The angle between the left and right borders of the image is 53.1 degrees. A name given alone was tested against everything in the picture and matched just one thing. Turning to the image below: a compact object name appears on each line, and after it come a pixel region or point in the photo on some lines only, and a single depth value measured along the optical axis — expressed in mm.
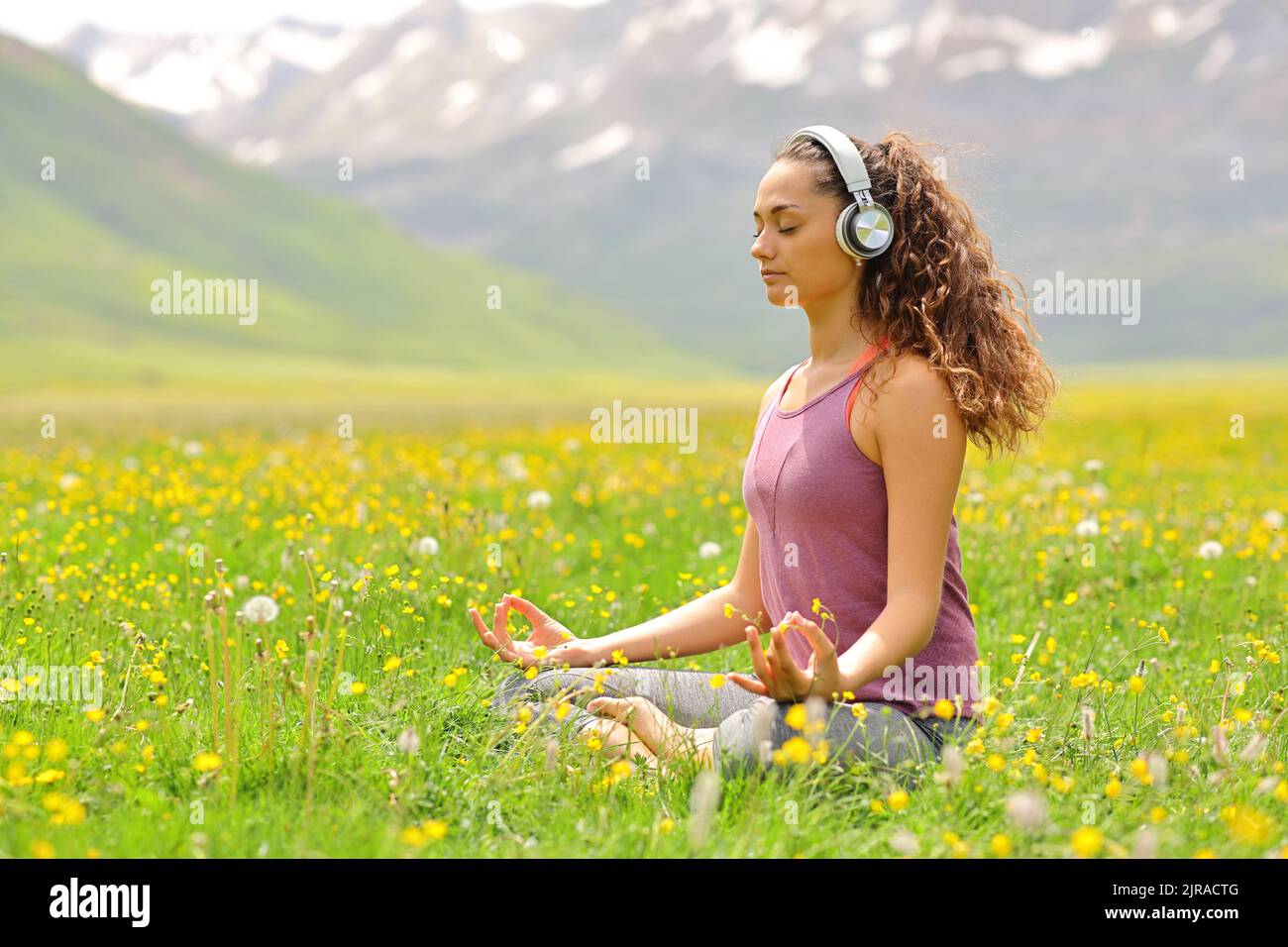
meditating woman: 3811
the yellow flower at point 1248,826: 2722
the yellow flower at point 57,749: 3027
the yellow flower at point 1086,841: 2574
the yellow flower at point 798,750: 2984
